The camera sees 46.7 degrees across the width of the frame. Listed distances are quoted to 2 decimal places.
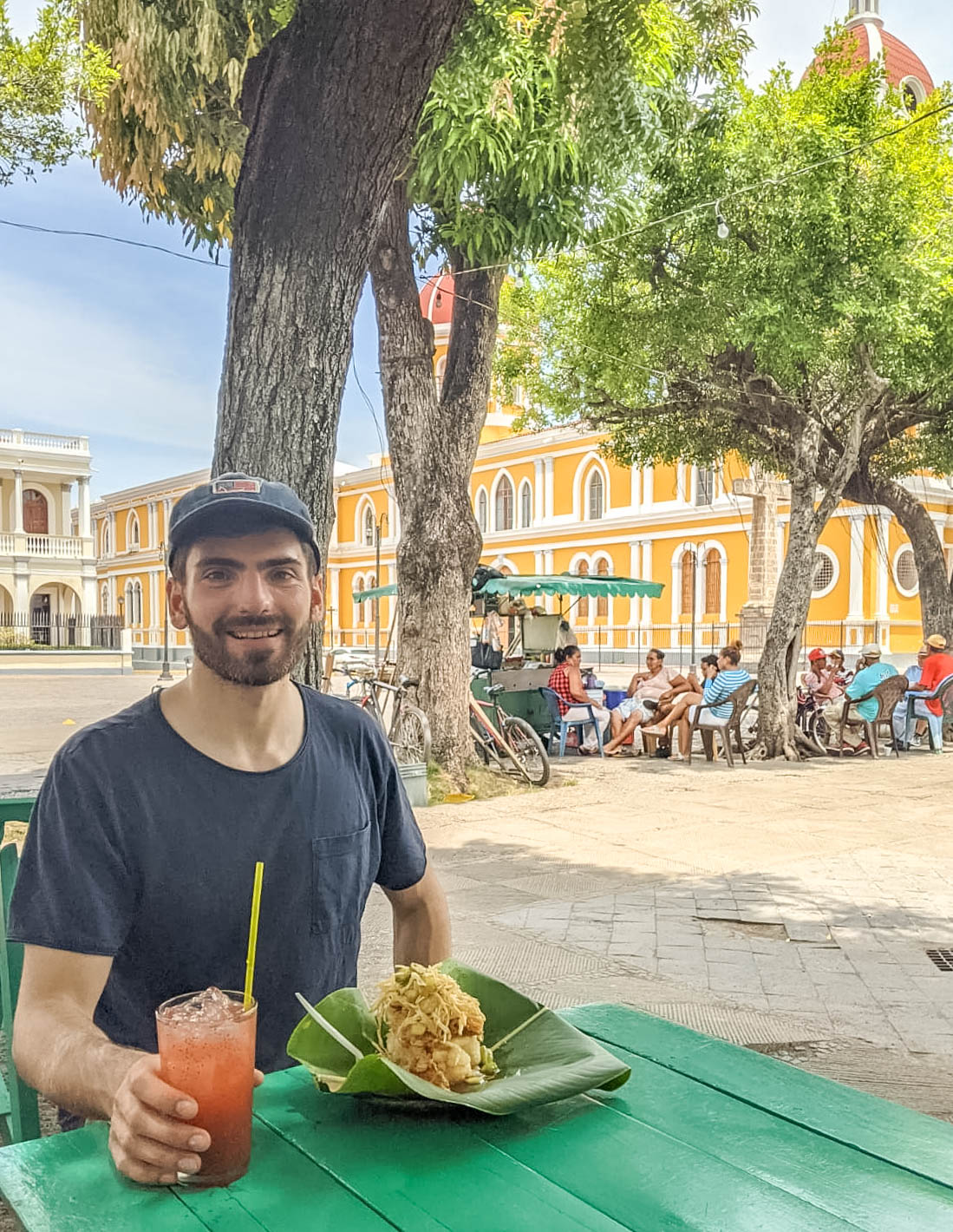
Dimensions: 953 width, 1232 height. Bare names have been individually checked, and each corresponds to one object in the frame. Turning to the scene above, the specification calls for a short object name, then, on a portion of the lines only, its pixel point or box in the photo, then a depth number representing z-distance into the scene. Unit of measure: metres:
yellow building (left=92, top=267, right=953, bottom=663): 30.42
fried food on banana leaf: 1.29
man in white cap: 11.66
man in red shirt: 12.20
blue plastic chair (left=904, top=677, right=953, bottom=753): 12.27
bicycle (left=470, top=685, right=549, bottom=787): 9.33
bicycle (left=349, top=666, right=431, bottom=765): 8.30
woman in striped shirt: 11.39
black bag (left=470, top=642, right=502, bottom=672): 12.72
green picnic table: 1.09
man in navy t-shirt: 1.51
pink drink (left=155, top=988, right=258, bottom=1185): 1.10
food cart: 12.00
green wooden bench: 2.16
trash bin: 7.84
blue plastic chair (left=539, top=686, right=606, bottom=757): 11.88
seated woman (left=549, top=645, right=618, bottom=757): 11.86
